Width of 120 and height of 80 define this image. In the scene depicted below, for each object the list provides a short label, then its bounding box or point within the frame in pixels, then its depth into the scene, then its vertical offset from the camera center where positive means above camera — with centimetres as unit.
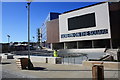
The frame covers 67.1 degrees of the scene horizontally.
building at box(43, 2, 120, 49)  2737 +548
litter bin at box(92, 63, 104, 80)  413 -132
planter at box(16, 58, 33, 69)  740 -162
